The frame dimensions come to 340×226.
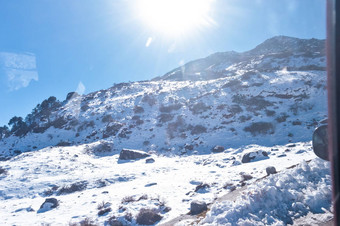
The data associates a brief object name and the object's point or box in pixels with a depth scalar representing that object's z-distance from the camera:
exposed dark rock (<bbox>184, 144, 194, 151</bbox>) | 27.48
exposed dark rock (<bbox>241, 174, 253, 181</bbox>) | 11.62
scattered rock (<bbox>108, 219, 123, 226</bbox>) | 8.40
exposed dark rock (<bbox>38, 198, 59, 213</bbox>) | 11.66
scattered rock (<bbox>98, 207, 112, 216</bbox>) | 9.83
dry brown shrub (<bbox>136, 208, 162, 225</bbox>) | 8.32
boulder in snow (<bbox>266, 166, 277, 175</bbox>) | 10.26
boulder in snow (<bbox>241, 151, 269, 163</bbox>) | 17.52
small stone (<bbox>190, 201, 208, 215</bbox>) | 7.57
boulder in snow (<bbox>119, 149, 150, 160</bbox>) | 25.34
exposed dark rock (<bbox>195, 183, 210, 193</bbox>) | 11.26
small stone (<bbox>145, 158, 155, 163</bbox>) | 22.95
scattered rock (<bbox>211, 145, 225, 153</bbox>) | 24.77
